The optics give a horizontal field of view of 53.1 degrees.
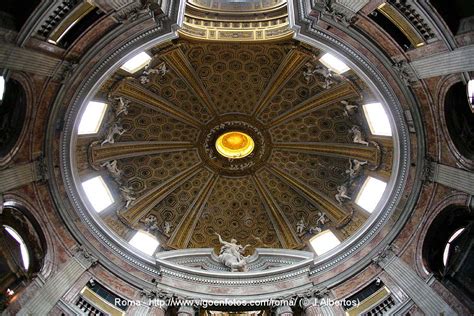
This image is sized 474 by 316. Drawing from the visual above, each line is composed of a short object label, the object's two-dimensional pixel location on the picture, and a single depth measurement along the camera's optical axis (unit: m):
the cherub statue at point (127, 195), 22.98
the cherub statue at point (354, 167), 22.36
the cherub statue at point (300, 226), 23.88
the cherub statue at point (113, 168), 22.44
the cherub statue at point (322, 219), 23.34
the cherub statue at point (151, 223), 23.19
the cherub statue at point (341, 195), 22.78
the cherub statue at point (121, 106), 21.95
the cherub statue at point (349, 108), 21.94
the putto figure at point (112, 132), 22.15
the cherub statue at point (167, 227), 23.66
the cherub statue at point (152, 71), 21.94
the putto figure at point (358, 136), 22.08
